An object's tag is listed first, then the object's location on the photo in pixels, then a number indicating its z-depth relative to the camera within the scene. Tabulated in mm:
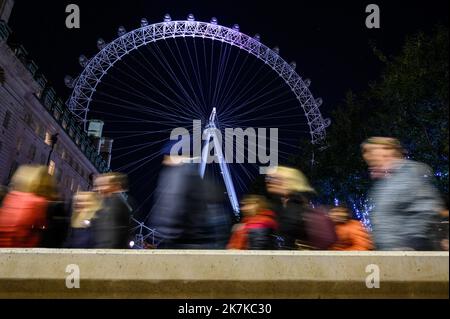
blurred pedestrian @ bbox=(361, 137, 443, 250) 3553
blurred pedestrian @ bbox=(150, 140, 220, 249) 4797
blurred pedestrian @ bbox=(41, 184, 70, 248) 4926
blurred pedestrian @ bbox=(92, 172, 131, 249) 5000
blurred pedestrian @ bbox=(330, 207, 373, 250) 5711
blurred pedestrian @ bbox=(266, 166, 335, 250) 5137
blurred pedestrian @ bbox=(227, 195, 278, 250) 4941
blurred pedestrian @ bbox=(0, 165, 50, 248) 4461
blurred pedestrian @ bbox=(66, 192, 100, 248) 5559
